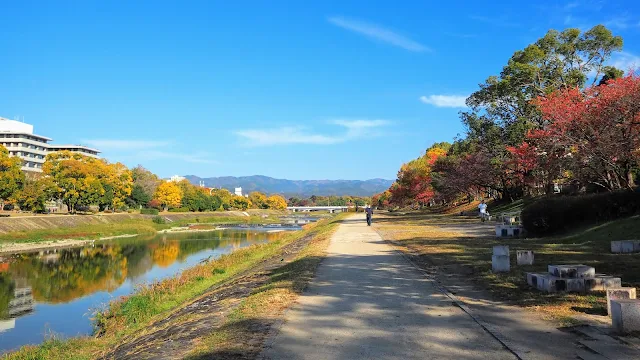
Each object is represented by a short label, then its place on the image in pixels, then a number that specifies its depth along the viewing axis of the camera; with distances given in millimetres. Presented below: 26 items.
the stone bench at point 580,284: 7962
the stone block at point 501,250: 10422
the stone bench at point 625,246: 12312
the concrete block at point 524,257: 11211
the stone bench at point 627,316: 5703
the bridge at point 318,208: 174375
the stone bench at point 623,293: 6954
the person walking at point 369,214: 33281
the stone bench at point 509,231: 20156
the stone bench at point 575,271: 8133
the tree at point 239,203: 135750
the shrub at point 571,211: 18922
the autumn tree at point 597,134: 19891
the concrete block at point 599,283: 7946
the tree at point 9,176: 50406
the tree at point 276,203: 170375
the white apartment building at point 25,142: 102688
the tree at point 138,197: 92312
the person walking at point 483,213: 31903
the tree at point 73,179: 62031
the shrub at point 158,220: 75250
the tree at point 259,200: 164650
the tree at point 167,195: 97688
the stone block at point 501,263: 10453
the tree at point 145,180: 103312
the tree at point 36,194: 57500
